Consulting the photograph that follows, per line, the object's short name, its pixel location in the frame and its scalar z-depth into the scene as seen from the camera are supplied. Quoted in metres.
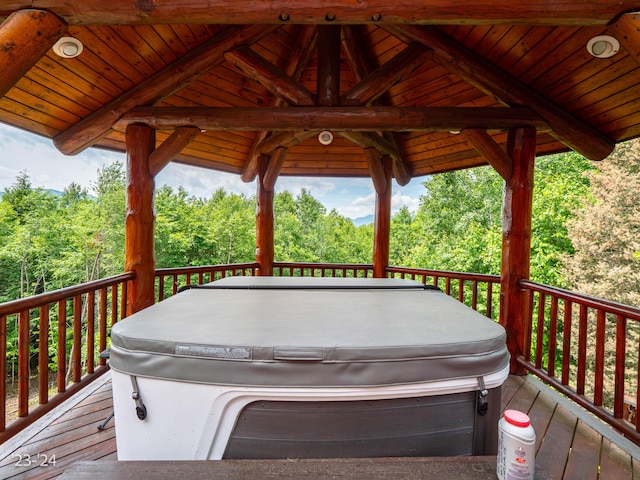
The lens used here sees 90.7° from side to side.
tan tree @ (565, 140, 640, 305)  9.00
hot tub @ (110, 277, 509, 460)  1.19
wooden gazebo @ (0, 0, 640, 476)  2.90
